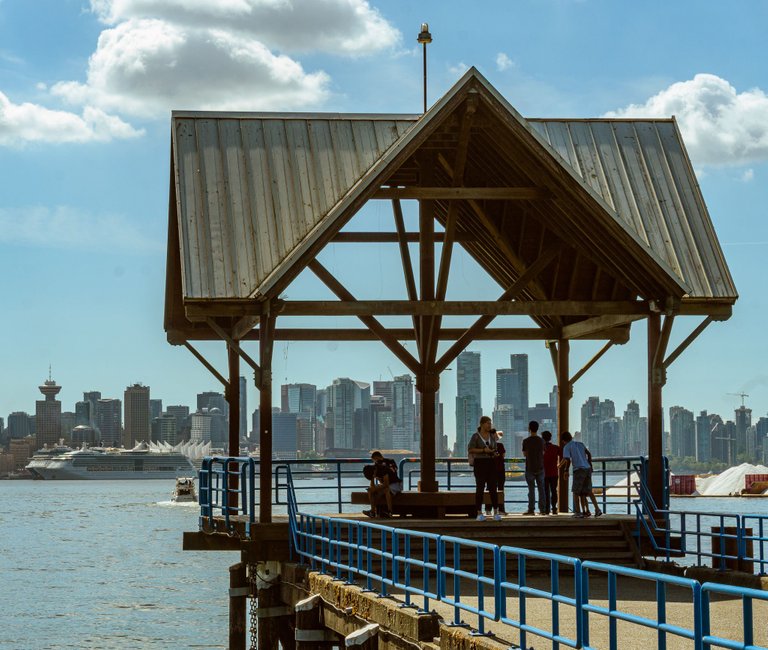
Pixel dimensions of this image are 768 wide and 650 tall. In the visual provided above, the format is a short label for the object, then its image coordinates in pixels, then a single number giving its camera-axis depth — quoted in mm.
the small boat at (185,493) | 156375
